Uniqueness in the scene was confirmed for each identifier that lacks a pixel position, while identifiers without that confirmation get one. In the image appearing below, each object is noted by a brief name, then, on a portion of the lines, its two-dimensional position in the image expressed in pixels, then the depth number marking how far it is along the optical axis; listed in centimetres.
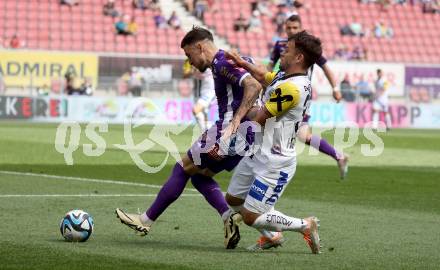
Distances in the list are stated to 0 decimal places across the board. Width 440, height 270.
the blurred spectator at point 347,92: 4009
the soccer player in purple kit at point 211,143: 888
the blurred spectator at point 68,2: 4144
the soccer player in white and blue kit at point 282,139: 823
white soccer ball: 888
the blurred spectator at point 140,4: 4266
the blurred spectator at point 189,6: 4369
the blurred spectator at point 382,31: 4719
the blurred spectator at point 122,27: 4084
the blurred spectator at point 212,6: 4428
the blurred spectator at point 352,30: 4662
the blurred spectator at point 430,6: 5002
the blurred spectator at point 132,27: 4109
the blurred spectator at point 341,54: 4459
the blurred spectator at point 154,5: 4288
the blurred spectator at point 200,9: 4338
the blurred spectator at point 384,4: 4906
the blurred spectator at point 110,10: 4162
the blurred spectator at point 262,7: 4525
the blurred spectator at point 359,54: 4497
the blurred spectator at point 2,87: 3544
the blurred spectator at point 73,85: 3612
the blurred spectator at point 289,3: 4549
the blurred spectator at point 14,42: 3784
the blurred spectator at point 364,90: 4058
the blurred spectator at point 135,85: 3662
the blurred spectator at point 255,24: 4416
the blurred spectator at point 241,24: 4394
